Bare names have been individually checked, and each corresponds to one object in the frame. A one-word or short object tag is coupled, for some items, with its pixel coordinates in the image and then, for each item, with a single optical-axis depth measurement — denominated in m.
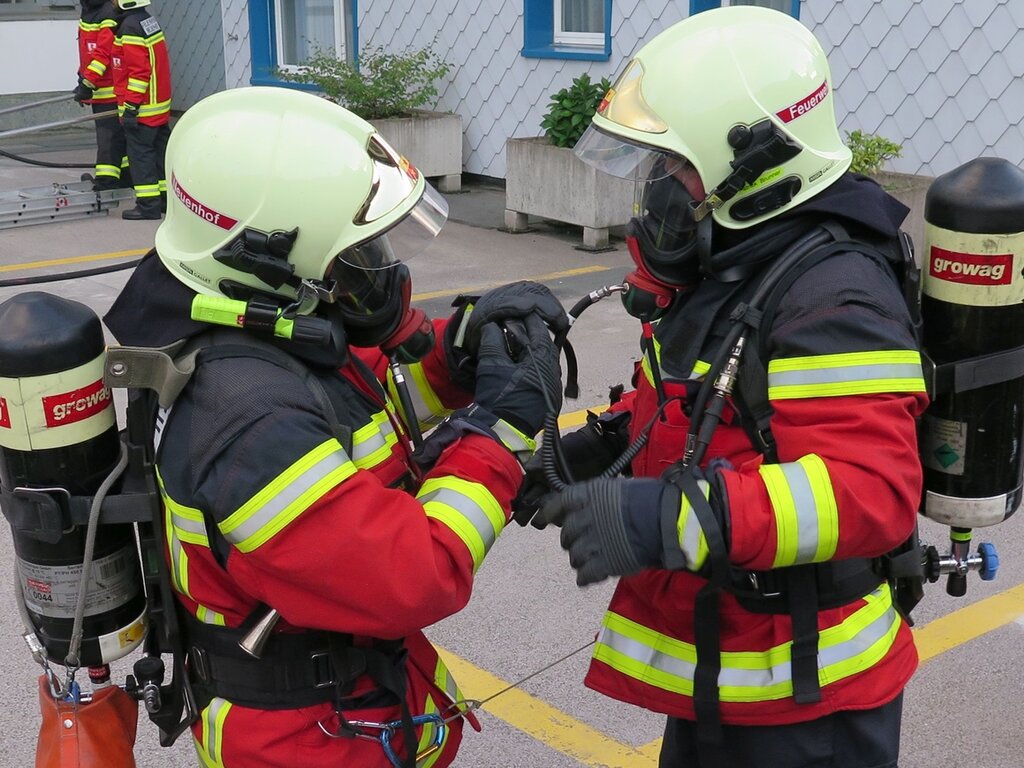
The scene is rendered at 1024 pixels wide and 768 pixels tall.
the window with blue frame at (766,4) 8.12
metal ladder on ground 9.49
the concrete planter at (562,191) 8.26
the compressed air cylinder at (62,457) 1.84
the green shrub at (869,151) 6.57
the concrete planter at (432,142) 10.05
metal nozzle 1.86
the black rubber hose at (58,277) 7.19
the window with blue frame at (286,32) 12.67
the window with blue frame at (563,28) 9.70
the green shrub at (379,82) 9.93
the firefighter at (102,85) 9.98
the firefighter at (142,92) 9.66
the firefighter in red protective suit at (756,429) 1.74
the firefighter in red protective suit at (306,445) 1.73
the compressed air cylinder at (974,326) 2.02
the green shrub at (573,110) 8.39
